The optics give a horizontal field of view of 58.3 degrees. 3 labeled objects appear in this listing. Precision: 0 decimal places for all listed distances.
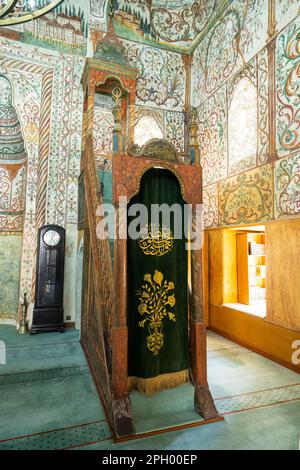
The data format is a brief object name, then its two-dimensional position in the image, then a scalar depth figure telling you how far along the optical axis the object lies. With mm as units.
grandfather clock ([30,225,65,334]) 5109
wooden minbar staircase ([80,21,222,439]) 2346
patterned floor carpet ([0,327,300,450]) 2166
